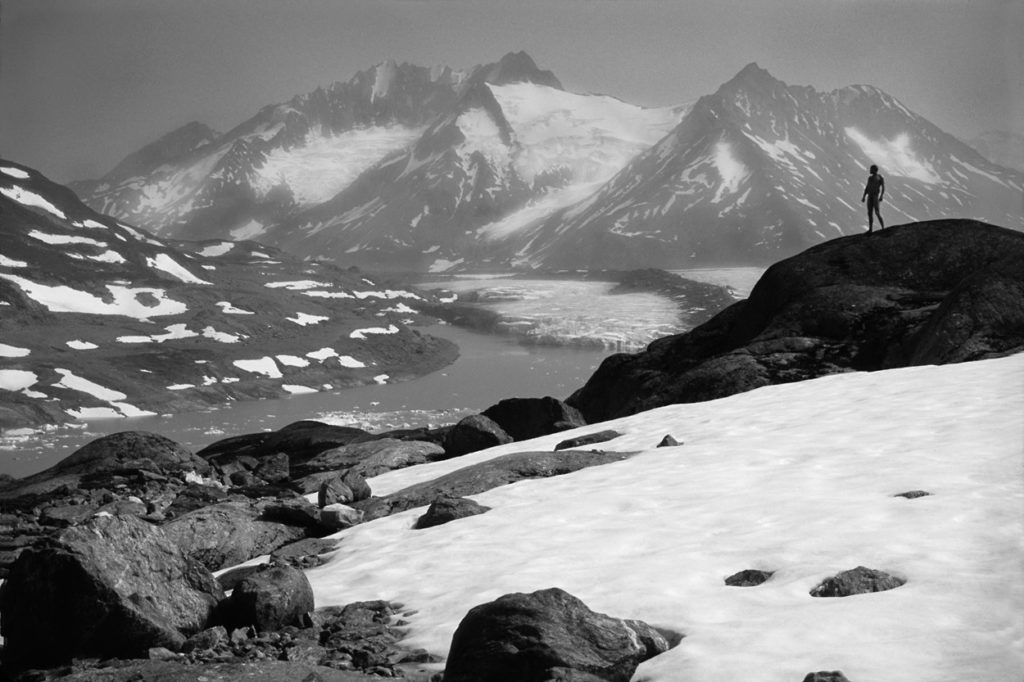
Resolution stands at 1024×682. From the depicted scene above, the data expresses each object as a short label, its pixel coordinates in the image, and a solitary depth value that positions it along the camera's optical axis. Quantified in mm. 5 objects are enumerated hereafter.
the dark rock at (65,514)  25270
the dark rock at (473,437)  35875
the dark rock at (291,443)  45906
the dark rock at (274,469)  37156
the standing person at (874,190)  42094
